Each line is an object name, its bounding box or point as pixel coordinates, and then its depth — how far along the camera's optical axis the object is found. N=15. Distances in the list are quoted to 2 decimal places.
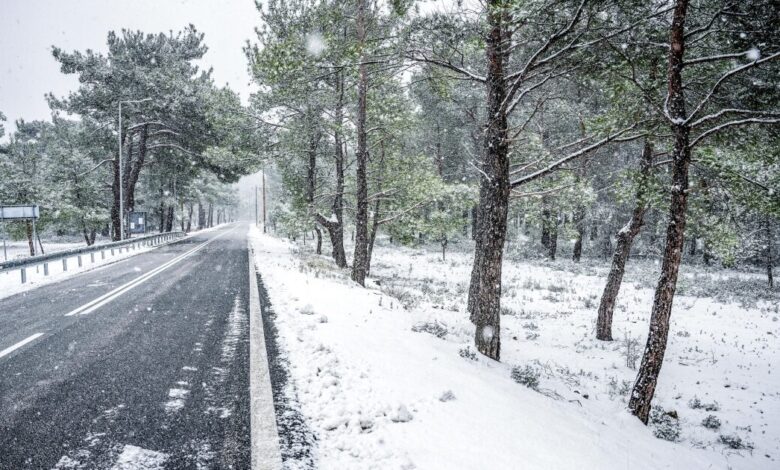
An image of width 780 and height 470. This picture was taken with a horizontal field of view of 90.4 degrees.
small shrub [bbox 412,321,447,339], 7.75
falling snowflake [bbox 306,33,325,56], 10.10
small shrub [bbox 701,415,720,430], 6.36
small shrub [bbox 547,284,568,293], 16.09
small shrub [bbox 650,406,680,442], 5.76
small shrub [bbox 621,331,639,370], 8.50
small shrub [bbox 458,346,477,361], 6.51
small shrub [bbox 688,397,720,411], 6.97
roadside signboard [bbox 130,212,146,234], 27.62
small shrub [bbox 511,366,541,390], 6.11
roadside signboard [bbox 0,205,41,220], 15.09
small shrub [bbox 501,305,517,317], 12.25
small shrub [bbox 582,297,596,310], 13.45
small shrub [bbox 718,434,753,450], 5.83
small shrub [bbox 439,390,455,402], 4.19
